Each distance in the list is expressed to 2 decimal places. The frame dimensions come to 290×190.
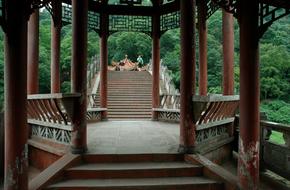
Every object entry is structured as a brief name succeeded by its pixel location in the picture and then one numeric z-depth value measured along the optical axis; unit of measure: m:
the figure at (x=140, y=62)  29.88
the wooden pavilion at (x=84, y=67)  5.12
